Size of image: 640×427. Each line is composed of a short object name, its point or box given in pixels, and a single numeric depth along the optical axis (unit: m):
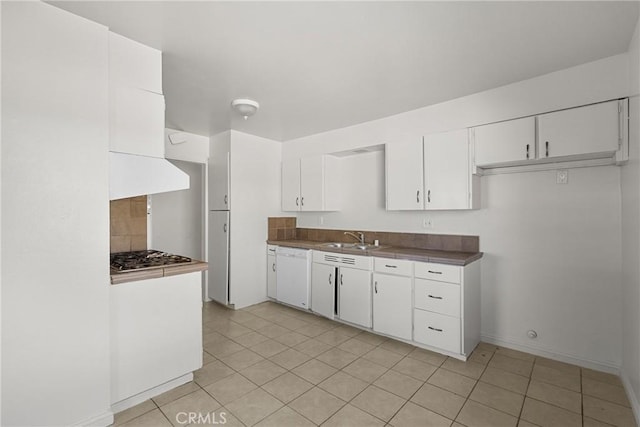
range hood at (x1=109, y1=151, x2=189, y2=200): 1.83
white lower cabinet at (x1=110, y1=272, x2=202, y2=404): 1.85
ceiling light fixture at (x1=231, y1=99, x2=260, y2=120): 2.81
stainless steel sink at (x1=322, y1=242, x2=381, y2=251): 3.57
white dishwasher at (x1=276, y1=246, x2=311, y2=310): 3.74
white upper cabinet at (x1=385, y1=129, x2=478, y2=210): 2.78
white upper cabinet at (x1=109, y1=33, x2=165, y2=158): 1.85
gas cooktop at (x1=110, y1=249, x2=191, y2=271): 2.01
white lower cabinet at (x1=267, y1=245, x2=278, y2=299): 4.16
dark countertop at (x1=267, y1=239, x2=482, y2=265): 2.59
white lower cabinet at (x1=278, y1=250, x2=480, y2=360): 2.56
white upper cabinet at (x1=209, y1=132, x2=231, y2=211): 3.92
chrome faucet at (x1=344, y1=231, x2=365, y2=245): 3.82
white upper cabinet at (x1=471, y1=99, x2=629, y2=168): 2.10
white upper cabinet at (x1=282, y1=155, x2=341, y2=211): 4.00
